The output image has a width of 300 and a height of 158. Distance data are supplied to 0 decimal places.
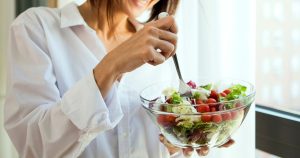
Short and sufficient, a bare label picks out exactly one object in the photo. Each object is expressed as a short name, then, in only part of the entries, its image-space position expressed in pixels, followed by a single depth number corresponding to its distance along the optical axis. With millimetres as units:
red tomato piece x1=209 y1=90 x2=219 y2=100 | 755
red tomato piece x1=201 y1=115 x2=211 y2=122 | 690
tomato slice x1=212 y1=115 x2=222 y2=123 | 695
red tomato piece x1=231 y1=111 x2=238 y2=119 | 718
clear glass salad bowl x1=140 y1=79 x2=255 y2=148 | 696
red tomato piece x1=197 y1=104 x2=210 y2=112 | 696
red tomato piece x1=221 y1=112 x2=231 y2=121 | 708
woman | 693
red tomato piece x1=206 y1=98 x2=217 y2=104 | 721
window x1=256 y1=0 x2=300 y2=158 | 1082
